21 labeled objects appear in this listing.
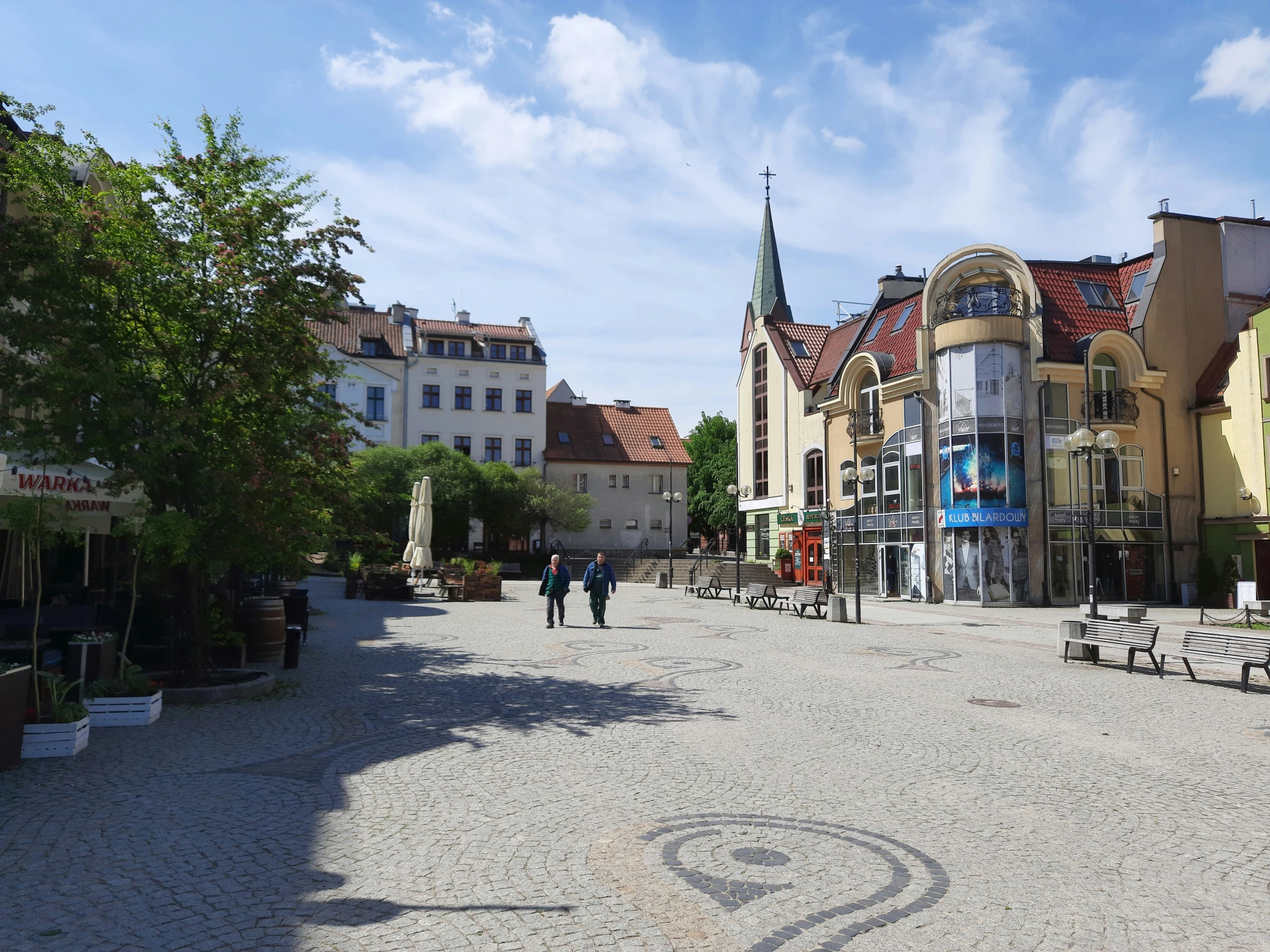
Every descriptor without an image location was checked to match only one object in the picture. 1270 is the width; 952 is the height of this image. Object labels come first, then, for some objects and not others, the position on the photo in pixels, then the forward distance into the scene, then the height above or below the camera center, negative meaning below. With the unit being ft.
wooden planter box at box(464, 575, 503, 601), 94.12 -3.77
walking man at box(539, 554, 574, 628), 65.72 -2.40
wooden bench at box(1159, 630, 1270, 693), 39.34 -4.25
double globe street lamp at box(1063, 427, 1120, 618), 57.41 +7.10
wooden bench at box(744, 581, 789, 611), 87.12 -4.14
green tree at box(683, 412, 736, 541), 232.53 +21.00
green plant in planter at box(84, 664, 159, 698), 30.12 -4.49
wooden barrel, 43.83 -3.64
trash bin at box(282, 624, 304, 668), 42.34 -4.48
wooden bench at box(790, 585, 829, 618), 78.59 -3.95
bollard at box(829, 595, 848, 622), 75.05 -4.59
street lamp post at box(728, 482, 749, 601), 97.60 +8.13
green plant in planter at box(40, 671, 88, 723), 25.98 -4.41
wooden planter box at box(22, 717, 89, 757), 25.13 -5.16
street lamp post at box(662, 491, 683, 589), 132.41 +3.61
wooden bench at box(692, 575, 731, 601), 105.29 -4.12
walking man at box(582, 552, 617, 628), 66.54 -2.42
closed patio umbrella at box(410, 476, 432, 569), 97.04 +1.92
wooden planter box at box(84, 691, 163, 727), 29.66 -5.17
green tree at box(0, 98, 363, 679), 31.24 +7.72
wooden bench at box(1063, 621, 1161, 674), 44.62 -4.24
